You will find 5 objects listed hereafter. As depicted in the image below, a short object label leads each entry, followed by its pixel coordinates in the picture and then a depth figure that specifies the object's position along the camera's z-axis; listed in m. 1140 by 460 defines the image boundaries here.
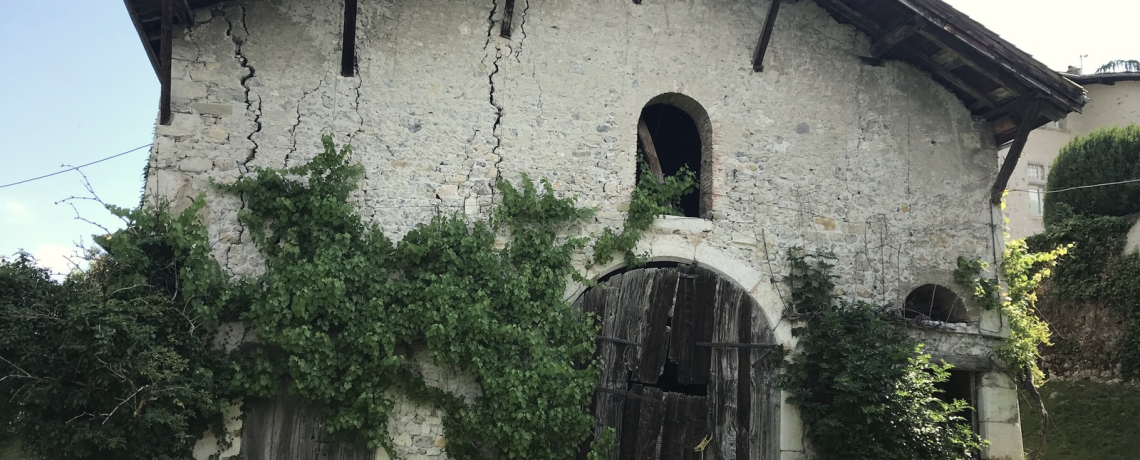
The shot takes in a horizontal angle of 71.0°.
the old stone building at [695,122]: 6.75
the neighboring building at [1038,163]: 16.38
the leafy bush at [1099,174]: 11.53
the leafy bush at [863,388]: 6.69
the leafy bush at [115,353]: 5.51
